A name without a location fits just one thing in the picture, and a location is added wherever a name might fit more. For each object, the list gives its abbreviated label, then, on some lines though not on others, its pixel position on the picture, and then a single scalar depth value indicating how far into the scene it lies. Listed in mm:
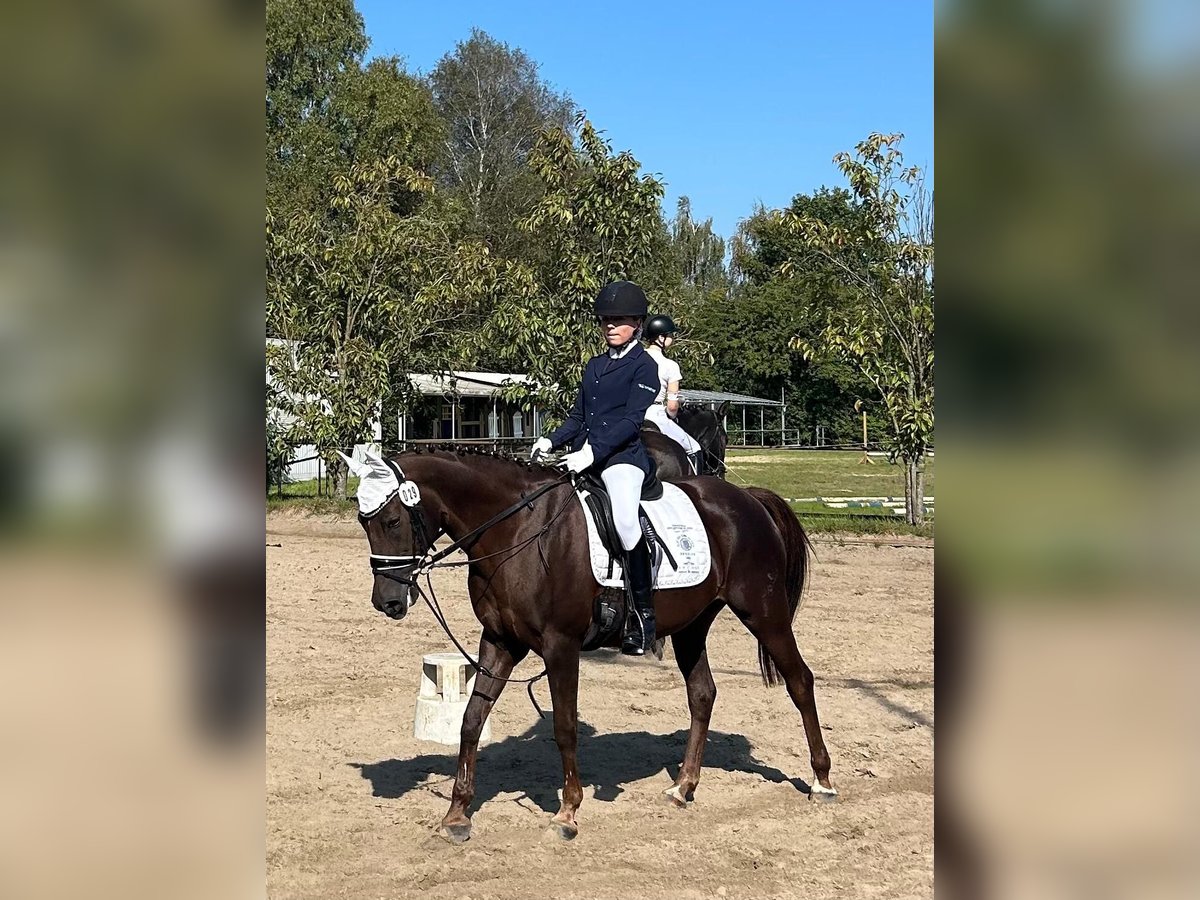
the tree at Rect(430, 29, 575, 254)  42688
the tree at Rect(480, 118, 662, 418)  15430
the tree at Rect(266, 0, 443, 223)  36531
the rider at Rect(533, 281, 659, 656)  5320
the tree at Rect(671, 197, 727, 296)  67212
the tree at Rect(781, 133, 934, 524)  15320
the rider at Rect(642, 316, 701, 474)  8578
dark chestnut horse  4938
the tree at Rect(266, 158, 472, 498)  19156
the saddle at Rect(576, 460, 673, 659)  5320
